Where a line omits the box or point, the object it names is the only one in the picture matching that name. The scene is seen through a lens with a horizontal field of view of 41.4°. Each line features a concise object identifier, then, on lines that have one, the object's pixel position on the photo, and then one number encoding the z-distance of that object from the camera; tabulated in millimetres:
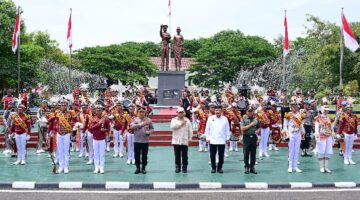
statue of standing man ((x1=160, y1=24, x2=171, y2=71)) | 28688
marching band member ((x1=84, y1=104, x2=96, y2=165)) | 14156
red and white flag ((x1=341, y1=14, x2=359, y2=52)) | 23688
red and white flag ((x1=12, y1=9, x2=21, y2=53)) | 27842
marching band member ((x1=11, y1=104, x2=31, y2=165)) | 13836
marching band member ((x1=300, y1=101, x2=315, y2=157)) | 15805
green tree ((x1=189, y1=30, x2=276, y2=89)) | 68250
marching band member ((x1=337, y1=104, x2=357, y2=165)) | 14425
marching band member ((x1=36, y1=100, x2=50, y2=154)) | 15867
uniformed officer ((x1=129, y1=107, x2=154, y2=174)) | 12555
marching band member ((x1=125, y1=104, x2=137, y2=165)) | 14398
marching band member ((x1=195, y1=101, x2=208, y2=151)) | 16341
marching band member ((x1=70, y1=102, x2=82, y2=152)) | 15078
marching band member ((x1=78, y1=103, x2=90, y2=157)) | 13616
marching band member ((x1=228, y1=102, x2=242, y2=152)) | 15474
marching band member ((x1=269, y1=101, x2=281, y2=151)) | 15953
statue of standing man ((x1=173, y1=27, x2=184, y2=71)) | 28808
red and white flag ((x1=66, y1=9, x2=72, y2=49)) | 30984
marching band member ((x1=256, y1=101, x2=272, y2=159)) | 15134
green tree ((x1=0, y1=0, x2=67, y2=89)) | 41862
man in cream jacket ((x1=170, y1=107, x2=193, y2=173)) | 12562
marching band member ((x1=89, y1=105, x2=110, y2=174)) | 12672
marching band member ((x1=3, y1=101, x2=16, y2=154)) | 15078
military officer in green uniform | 12516
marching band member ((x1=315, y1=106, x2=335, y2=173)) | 12812
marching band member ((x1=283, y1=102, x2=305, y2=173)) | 12891
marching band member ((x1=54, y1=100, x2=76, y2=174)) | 12633
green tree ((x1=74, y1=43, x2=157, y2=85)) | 70750
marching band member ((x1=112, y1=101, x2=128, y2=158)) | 15242
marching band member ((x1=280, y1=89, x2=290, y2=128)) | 19453
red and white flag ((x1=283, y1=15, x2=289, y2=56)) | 29958
